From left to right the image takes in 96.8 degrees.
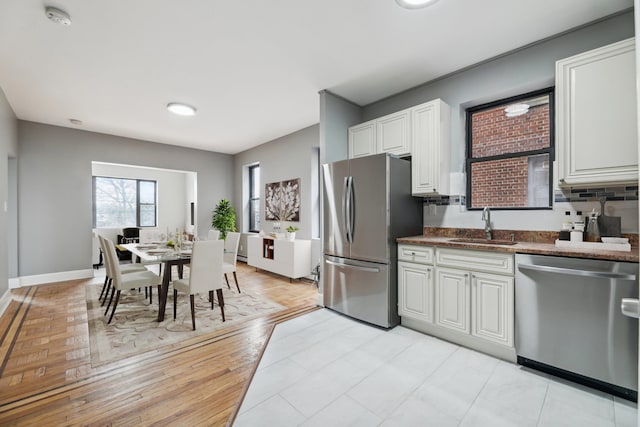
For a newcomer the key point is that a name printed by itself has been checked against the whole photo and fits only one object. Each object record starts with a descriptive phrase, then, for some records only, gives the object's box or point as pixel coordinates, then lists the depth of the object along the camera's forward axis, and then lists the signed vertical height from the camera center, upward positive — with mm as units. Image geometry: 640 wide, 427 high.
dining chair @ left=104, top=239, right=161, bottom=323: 3078 -738
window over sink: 2600 +588
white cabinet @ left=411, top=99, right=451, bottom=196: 2857 +665
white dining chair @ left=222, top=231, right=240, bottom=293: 4023 -543
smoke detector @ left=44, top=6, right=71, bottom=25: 2095 +1491
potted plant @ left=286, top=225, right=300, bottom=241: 4909 -353
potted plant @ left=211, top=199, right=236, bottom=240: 6671 -123
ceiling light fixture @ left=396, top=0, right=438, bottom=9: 2004 +1493
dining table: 3002 -490
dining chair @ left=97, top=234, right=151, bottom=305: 3309 -726
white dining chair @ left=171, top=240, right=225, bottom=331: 2896 -620
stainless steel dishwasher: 1723 -720
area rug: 2496 -1170
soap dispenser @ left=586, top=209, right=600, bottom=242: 2145 -127
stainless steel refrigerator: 2826 -179
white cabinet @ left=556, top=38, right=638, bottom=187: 1896 +674
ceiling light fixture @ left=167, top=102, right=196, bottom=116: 3918 +1463
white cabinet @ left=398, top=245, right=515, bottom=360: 2203 -721
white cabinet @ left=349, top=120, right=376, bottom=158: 3430 +916
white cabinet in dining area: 4719 -767
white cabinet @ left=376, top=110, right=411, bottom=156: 3092 +894
